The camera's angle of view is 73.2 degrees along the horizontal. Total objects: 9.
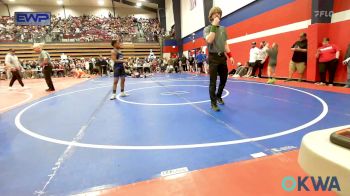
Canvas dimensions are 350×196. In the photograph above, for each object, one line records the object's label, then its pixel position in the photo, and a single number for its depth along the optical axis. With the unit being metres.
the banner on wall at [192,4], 20.34
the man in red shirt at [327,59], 7.61
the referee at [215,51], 4.39
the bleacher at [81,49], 23.61
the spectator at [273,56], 10.34
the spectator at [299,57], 8.49
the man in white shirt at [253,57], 11.40
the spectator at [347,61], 7.04
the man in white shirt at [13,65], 10.11
